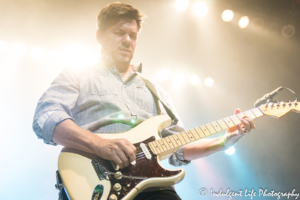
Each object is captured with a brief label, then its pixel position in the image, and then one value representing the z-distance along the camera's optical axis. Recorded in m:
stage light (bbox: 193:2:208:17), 3.82
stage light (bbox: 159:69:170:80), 4.30
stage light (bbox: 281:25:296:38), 3.34
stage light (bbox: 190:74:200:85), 4.17
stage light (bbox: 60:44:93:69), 3.61
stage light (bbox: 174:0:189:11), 3.84
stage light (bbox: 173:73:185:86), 4.26
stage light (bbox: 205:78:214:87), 4.09
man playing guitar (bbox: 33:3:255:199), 1.13
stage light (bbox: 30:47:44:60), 3.34
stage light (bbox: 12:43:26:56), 3.22
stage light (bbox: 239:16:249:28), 3.65
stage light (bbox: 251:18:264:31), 3.56
